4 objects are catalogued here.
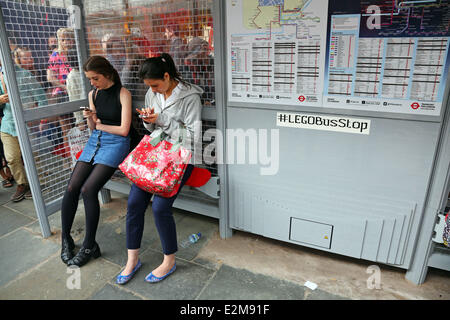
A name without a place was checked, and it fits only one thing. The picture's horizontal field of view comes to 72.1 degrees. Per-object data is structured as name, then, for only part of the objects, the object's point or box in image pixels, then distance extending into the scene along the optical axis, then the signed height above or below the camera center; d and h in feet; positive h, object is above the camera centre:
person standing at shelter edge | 9.18 -2.48
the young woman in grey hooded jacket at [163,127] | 7.54 -1.80
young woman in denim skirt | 8.45 -2.65
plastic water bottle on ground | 9.48 -5.50
